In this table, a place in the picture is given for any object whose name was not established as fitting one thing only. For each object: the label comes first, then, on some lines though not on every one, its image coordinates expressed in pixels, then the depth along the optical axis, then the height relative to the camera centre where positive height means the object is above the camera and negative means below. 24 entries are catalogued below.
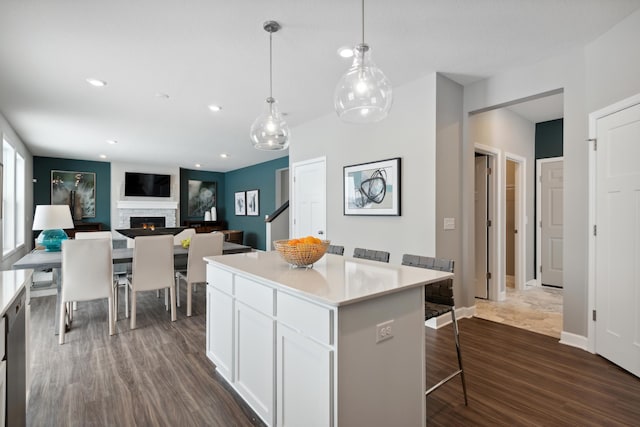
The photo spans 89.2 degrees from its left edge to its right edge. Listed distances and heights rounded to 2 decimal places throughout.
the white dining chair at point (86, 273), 3.07 -0.59
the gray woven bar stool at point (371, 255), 2.65 -0.36
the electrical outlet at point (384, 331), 1.47 -0.54
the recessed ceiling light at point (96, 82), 3.39 +1.39
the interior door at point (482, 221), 4.43 -0.11
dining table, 3.09 -0.49
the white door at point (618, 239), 2.41 -0.21
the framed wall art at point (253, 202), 9.12 +0.30
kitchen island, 1.36 -0.63
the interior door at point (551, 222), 5.08 -0.14
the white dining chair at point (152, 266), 3.43 -0.58
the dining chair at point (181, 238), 4.53 -0.44
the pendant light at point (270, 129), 2.64 +0.68
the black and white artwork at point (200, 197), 10.34 +0.50
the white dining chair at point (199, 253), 3.84 -0.49
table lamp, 3.76 -0.10
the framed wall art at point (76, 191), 8.16 +0.54
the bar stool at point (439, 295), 2.03 -0.55
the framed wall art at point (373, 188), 3.69 +0.30
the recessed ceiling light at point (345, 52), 2.82 +1.43
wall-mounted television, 9.07 +0.81
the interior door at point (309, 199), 4.88 +0.22
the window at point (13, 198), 5.20 +0.25
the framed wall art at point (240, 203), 9.77 +0.29
